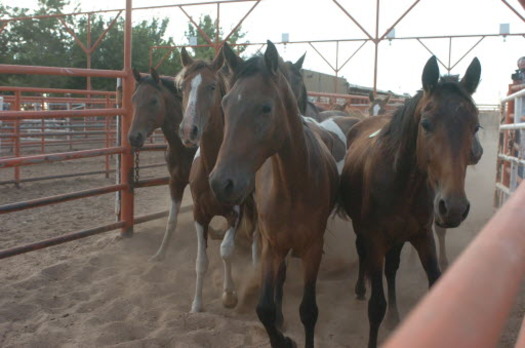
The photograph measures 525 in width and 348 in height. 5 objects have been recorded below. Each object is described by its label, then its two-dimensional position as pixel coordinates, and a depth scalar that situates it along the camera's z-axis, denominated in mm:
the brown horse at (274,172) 2322
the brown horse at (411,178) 2305
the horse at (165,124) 4785
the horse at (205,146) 3719
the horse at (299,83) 4449
